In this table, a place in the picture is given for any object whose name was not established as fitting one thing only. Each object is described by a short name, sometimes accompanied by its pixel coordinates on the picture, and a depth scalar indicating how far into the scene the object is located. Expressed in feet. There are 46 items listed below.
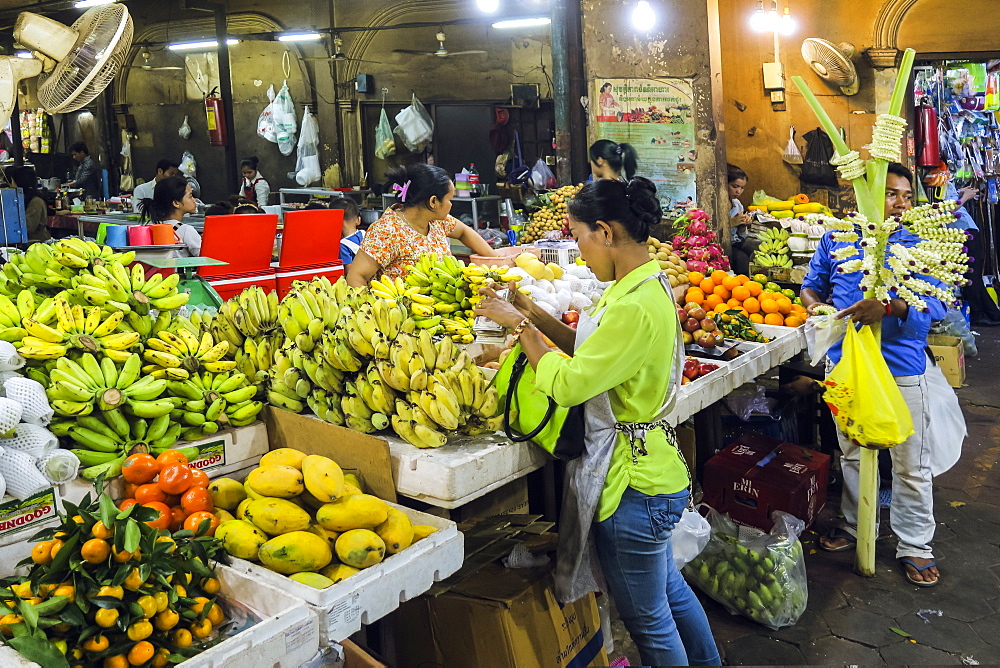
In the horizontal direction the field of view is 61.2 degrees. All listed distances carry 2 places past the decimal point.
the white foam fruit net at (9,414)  7.22
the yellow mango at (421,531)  7.53
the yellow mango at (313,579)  6.76
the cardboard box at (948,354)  22.41
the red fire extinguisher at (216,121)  46.24
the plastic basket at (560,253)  18.15
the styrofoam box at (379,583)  6.45
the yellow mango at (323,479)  7.31
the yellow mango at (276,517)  7.20
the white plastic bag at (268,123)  46.65
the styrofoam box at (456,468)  7.85
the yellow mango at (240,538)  7.05
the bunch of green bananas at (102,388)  8.02
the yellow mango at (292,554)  6.93
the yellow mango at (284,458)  7.77
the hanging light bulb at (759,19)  29.81
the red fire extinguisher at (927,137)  31.50
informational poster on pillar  23.77
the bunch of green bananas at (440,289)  12.01
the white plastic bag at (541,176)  36.88
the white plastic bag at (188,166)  51.13
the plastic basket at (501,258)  15.20
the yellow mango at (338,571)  7.02
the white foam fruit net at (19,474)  7.16
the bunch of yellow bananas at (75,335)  8.43
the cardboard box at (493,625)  8.56
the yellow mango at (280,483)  7.49
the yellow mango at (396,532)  7.27
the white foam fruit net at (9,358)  7.91
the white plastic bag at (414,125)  43.65
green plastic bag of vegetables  12.05
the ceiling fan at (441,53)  44.76
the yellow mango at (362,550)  6.99
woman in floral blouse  15.58
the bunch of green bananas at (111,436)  8.10
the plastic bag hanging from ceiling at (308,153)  45.96
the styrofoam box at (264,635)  5.73
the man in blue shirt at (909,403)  13.03
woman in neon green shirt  8.25
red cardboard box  13.94
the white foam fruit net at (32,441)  7.40
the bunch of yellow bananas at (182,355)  8.98
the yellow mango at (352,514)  7.21
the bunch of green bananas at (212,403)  8.76
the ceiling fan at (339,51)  46.62
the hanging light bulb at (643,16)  23.61
